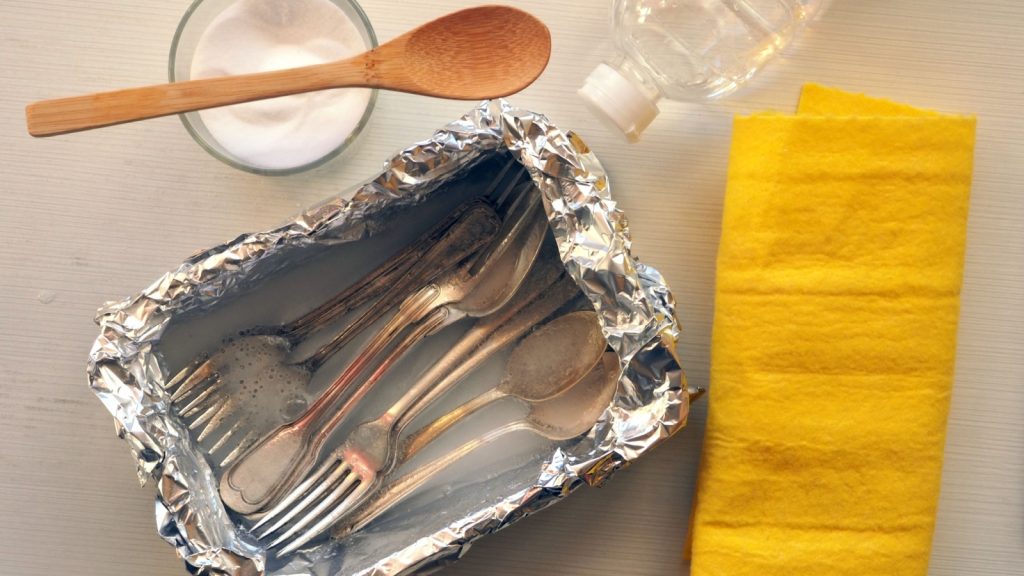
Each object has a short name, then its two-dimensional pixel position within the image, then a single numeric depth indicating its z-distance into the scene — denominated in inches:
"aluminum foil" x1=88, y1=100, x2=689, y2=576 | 20.3
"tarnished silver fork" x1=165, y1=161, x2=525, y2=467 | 22.5
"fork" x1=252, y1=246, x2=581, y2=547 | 22.6
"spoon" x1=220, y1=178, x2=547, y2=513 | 22.5
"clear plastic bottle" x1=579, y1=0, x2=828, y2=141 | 23.2
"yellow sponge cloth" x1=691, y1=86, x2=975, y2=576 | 20.6
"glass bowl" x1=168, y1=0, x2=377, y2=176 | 21.9
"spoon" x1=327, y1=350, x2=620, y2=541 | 22.4
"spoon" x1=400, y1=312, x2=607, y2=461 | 22.6
